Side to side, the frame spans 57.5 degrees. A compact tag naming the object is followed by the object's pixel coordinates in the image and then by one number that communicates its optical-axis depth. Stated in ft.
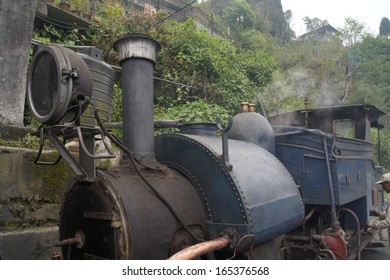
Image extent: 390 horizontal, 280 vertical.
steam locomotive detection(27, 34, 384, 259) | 8.03
